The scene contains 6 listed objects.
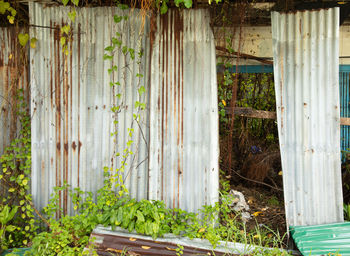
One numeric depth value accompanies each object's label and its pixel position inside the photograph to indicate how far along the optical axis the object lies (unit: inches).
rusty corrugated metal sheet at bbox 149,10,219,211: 137.5
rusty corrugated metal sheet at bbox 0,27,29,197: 152.3
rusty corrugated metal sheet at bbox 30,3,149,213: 140.8
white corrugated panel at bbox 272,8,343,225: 131.6
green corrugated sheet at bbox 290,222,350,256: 116.5
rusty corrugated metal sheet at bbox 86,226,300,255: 118.3
